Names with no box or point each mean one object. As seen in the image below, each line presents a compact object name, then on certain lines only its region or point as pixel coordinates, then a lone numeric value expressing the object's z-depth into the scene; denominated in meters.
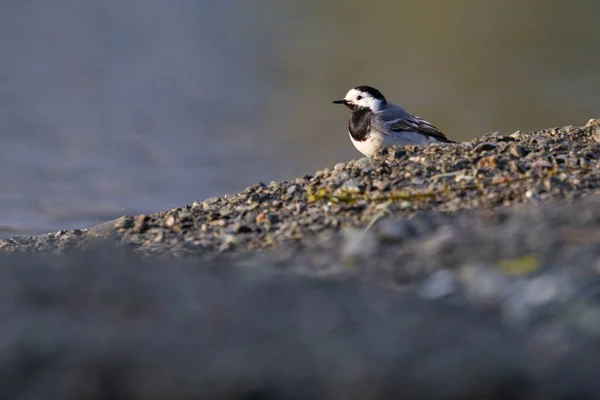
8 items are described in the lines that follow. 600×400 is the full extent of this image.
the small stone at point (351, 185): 12.03
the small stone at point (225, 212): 12.32
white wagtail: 19.00
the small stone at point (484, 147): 13.45
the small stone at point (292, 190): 12.81
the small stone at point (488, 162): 12.43
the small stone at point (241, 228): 11.22
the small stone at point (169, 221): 12.27
